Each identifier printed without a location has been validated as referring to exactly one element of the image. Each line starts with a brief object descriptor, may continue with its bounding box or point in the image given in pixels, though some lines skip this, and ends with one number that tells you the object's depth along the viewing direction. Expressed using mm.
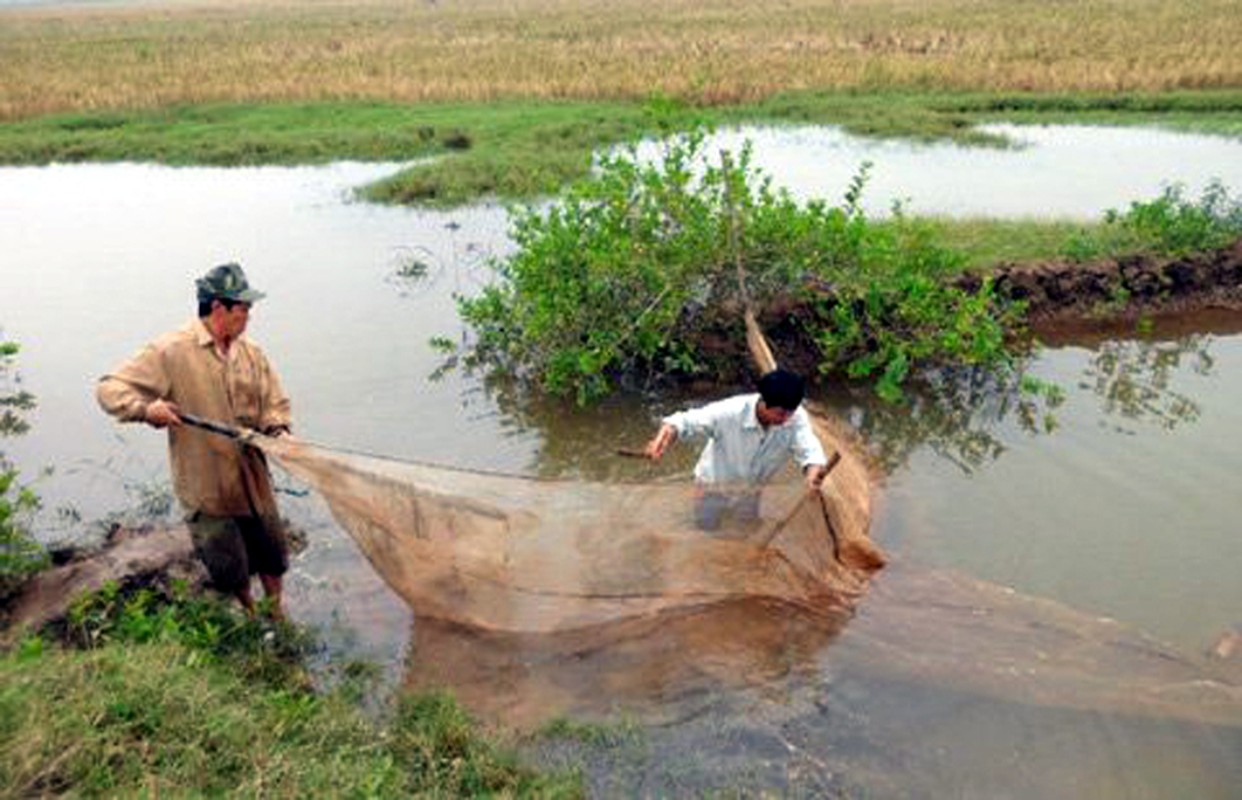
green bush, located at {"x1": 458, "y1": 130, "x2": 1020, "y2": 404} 7035
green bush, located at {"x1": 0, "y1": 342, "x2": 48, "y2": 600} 4562
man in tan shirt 3885
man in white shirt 4062
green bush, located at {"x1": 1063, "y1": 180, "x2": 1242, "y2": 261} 8594
